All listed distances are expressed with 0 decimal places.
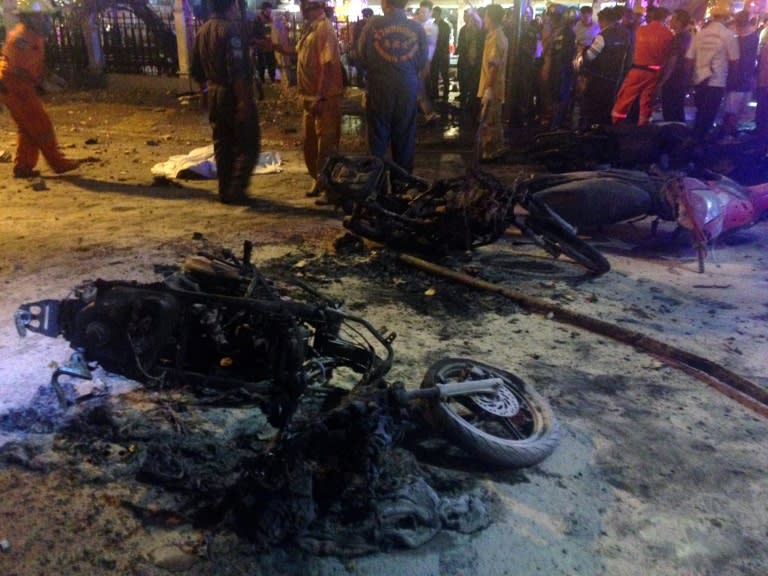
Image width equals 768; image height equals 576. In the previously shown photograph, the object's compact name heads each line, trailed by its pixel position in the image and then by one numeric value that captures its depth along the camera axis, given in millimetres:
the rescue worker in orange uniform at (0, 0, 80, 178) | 8727
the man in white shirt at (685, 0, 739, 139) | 10188
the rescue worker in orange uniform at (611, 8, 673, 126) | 10094
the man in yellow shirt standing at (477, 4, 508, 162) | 9914
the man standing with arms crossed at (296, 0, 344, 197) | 7816
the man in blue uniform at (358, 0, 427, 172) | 7652
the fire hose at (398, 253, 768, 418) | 4051
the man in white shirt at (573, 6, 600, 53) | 13320
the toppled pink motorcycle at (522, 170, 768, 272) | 6703
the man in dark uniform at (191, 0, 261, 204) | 7441
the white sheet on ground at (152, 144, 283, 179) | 9289
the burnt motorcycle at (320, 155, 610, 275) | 5855
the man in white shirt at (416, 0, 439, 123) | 15016
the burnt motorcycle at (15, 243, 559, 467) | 3166
